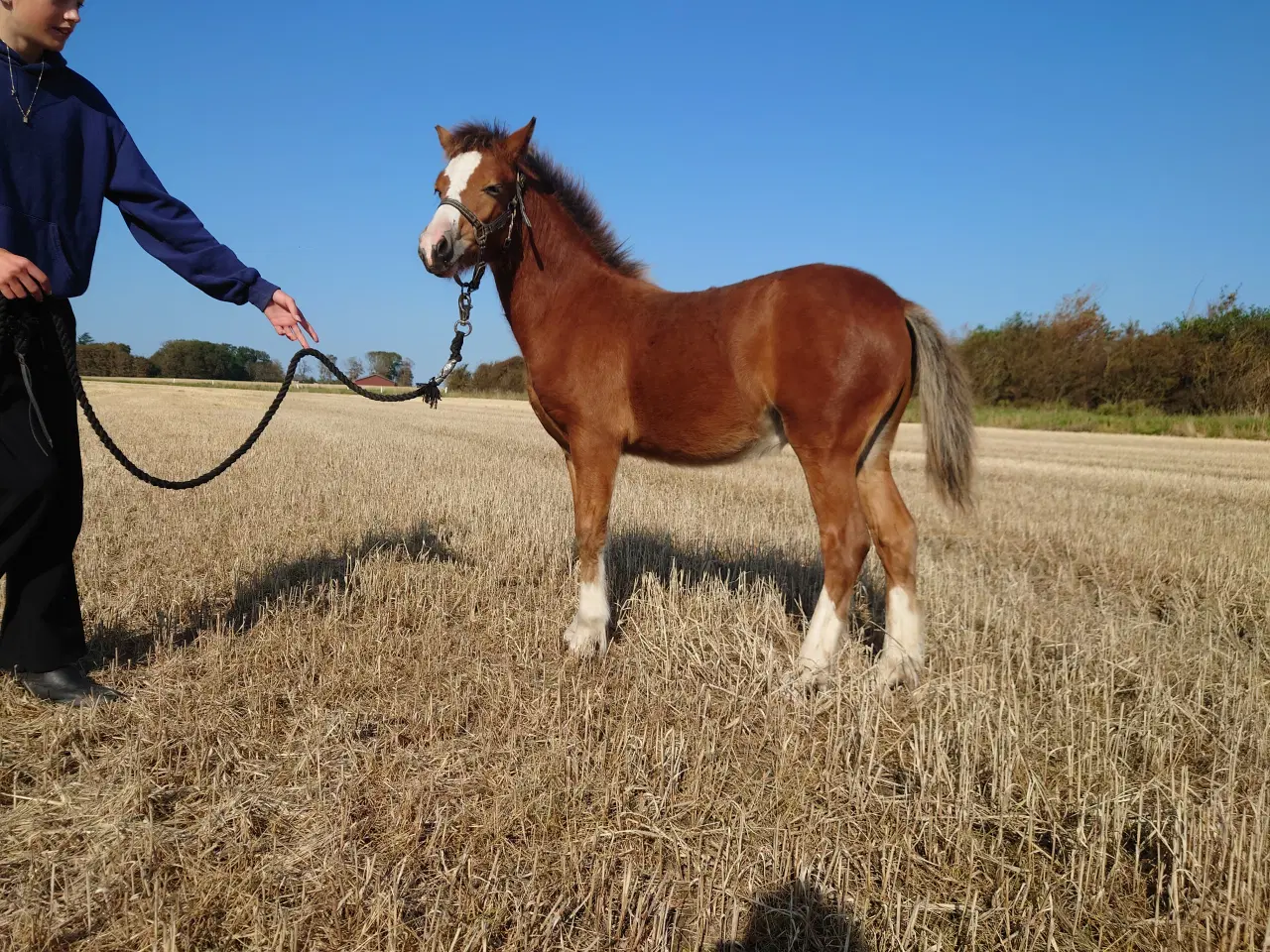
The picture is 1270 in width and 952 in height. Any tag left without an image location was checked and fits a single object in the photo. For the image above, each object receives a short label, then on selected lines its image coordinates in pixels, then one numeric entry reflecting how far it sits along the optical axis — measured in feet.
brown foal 11.86
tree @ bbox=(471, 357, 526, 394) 176.14
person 9.45
